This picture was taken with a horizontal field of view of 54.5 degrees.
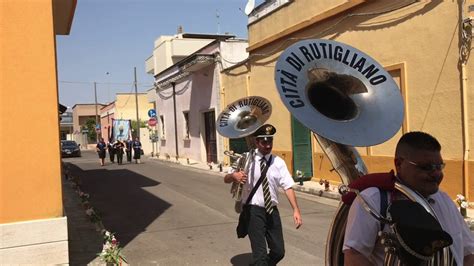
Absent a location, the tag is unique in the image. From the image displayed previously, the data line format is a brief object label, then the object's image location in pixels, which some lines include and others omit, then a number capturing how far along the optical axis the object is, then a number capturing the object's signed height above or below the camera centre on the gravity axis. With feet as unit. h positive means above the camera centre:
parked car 116.57 -4.22
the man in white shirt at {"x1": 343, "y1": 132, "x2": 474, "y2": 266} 6.46 -1.06
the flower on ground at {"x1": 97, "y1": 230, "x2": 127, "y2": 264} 18.07 -4.85
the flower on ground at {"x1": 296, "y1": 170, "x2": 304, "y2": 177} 43.37 -4.66
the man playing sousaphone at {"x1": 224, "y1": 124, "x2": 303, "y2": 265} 15.07 -2.48
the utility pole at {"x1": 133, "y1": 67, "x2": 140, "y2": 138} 124.47 +14.18
